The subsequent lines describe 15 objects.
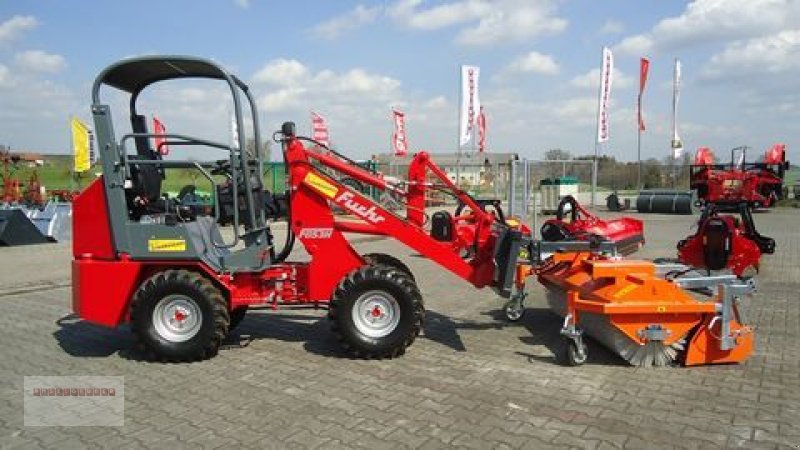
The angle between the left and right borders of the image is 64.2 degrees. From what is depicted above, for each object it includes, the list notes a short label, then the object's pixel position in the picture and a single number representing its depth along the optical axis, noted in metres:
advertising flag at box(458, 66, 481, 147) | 26.83
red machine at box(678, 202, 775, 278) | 9.88
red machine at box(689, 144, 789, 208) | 21.27
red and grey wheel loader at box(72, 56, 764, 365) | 5.30
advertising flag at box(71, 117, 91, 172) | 19.85
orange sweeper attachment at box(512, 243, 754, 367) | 5.17
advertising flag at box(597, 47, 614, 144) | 27.18
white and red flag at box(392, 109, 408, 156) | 29.41
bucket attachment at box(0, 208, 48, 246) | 14.84
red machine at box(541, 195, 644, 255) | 10.52
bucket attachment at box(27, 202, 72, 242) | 15.60
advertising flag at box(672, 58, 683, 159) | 30.53
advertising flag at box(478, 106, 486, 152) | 30.91
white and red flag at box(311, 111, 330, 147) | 25.92
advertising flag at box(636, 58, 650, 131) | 28.88
